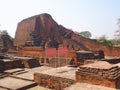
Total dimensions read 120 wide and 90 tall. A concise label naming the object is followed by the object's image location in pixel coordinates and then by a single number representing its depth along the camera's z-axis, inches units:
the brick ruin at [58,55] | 123.4
